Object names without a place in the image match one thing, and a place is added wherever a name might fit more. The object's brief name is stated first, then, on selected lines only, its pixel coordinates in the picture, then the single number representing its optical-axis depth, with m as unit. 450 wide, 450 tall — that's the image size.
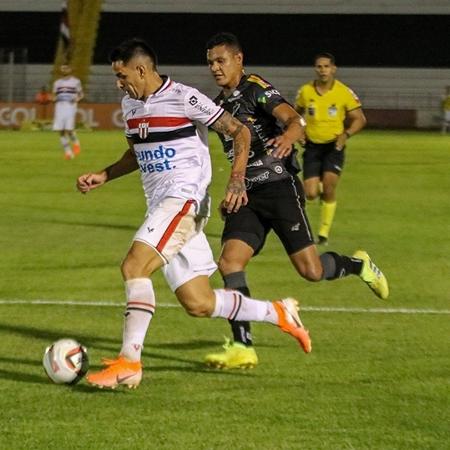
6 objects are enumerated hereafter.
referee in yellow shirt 31.50
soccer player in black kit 16.89
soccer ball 14.66
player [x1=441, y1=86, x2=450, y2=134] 101.30
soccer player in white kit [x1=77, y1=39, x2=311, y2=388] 14.85
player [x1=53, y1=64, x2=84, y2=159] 63.75
